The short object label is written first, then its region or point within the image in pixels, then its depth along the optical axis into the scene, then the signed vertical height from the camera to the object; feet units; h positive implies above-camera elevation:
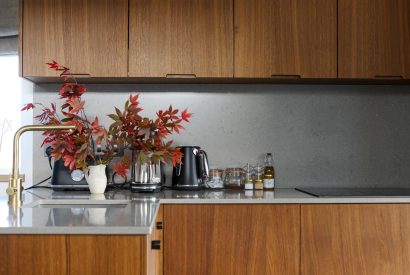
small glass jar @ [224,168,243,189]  8.50 -0.76
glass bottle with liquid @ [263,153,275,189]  8.37 -0.69
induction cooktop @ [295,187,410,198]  7.23 -0.91
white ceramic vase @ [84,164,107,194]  7.23 -0.63
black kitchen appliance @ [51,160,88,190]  7.79 -0.69
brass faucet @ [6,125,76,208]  5.37 -0.40
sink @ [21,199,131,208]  6.47 -0.94
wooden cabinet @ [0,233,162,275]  3.96 -1.04
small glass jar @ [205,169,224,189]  8.34 -0.77
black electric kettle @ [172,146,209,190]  8.04 -0.53
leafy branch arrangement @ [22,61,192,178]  6.75 +0.06
